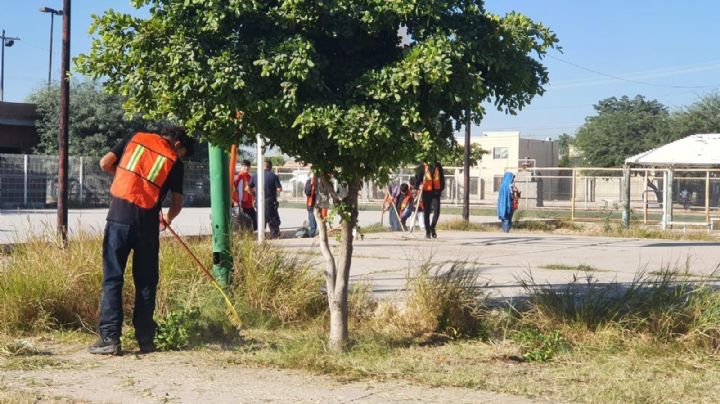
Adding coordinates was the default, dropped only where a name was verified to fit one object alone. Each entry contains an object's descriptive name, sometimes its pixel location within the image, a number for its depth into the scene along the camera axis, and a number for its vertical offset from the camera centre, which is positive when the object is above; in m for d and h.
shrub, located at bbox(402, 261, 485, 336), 8.33 -1.01
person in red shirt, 18.62 -0.09
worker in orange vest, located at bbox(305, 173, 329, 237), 19.41 -0.31
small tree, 6.73 +0.88
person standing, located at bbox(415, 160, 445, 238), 19.94 -0.03
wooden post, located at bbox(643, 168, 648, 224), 28.77 -0.20
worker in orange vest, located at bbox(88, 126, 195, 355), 7.55 -0.26
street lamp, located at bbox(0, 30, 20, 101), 58.25 +9.15
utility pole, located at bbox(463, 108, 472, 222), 25.60 +0.40
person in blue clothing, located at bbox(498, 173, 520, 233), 23.62 -0.20
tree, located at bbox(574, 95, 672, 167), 67.75 +4.17
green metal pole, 9.13 -0.24
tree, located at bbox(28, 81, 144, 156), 43.78 +3.19
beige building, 74.31 +3.45
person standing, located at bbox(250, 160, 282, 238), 19.03 -0.03
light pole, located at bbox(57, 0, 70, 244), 13.23 +0.77
